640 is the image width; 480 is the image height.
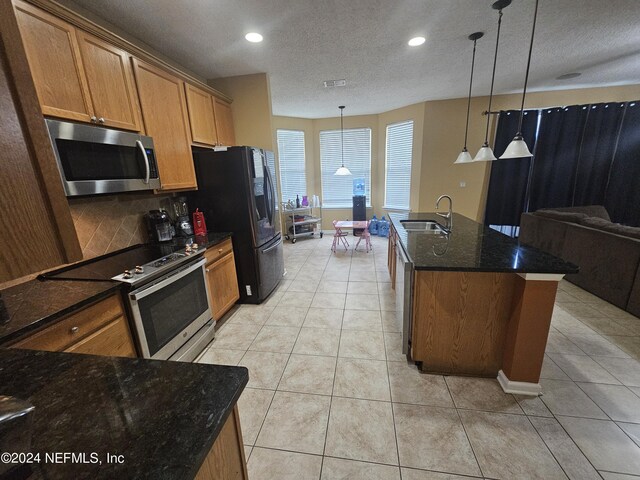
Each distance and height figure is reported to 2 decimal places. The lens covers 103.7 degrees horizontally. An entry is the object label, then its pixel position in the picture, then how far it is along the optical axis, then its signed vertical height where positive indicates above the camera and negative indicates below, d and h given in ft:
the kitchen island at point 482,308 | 4.96 -2.80
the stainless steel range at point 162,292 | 5.06 -2.30
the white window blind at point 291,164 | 18.28 +1.39
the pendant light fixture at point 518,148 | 6.66 +0.66
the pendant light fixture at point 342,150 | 17.09 +2.27
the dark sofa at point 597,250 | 7.86 -2.84
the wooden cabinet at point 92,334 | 3.71 -2.26
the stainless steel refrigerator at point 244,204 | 8.21 -0.63
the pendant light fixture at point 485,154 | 8.35 +0.66
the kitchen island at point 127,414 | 1.57 -1.69
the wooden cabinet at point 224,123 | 9.30 +2.38
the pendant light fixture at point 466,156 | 8.16 +0.72
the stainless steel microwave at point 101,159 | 4.59 +0.65
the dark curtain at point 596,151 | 13.30 +1.00
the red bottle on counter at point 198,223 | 8.36 -1.18
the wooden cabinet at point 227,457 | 2.02 -2.34
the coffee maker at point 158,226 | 7.47 -1.09
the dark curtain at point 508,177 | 14.19 -0.16
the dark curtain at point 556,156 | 13.71 +0.85
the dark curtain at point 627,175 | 13.08 -0.31
